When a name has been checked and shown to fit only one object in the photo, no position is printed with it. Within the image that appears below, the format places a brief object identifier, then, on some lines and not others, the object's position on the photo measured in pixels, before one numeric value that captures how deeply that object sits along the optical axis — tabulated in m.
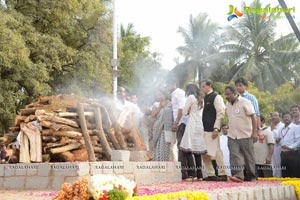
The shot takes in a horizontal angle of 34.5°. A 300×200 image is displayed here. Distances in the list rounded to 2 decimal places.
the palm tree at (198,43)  35.66
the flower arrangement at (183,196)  5.34
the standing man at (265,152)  9.84
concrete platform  7.30
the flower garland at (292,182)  7.97
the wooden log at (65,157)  8.74
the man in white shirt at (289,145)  9.65
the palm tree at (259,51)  31.70
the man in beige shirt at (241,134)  8.71
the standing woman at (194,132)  9.18
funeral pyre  8.73
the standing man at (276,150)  10.26
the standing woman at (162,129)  10.08
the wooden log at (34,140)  8.50
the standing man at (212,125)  8.96
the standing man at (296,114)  9.71
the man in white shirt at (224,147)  11.35
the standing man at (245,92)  9.11
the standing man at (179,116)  9.68
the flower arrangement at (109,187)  4.75
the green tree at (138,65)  28.52
